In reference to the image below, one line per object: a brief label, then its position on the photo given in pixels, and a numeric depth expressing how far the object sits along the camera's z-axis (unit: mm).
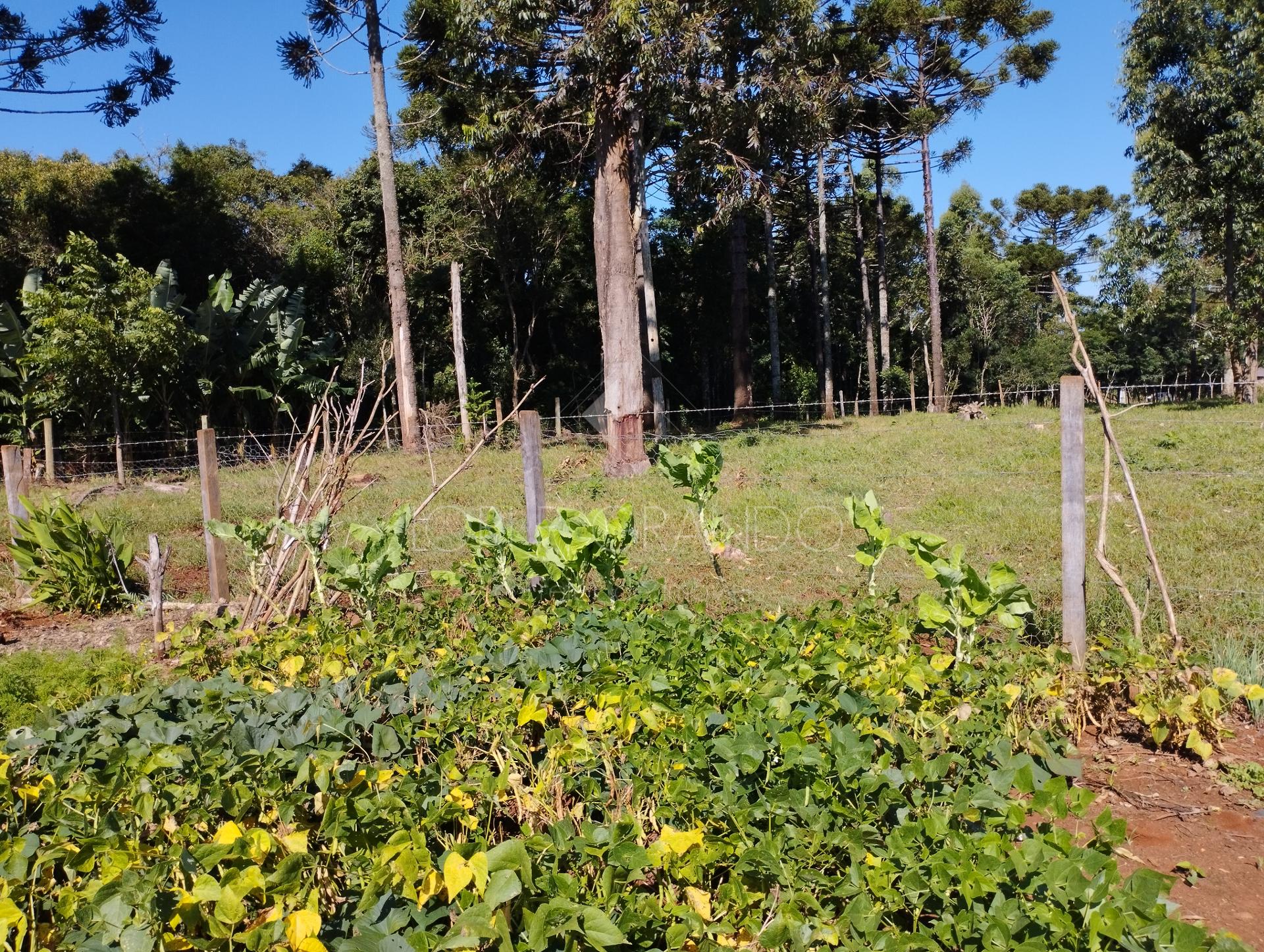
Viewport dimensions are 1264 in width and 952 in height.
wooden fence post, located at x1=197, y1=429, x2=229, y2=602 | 5523
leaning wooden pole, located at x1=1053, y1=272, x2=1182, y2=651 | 3623
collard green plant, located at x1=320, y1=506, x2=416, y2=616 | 4262
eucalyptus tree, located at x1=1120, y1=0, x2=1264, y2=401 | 17344
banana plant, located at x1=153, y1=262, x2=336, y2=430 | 16719
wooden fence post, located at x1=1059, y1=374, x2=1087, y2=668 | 3785
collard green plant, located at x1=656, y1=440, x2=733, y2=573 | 4957
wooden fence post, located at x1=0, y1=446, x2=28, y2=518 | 6496
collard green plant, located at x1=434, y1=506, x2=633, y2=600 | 4160
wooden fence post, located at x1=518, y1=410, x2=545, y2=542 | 5062
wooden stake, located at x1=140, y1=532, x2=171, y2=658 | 4707
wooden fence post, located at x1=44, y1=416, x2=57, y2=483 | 11969
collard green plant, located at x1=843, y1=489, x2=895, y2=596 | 3871
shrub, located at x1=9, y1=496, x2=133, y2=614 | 5895
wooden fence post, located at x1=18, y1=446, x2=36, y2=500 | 6656
